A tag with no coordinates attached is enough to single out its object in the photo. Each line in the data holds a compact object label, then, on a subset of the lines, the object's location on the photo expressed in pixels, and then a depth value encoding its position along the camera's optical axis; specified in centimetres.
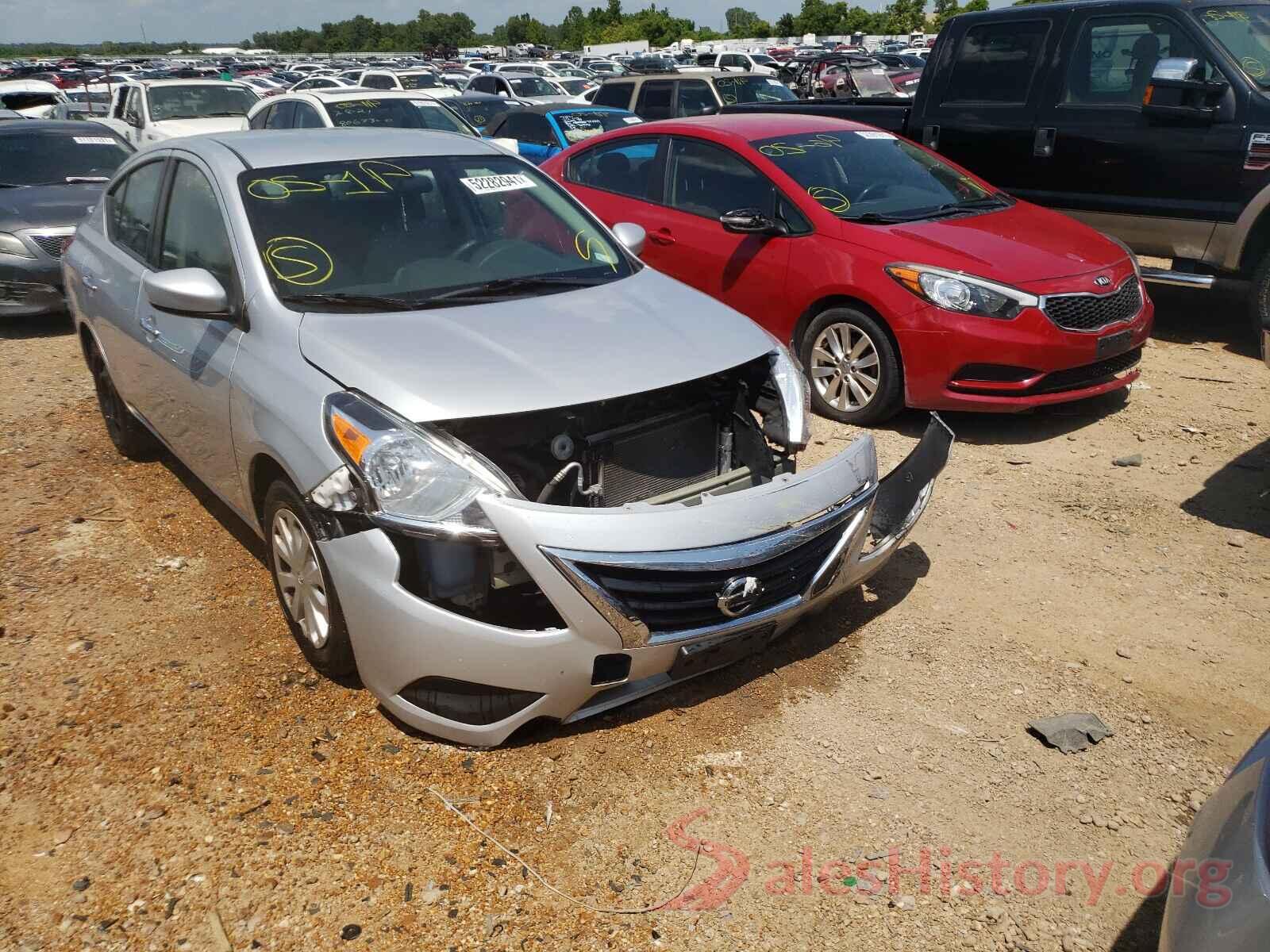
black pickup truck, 693
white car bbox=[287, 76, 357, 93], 2586
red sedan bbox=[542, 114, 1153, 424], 549
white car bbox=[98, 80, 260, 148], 1395
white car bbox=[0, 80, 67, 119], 1789
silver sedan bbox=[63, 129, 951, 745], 291
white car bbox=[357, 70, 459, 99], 2211
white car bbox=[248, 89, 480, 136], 1169
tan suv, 1380
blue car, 1248
